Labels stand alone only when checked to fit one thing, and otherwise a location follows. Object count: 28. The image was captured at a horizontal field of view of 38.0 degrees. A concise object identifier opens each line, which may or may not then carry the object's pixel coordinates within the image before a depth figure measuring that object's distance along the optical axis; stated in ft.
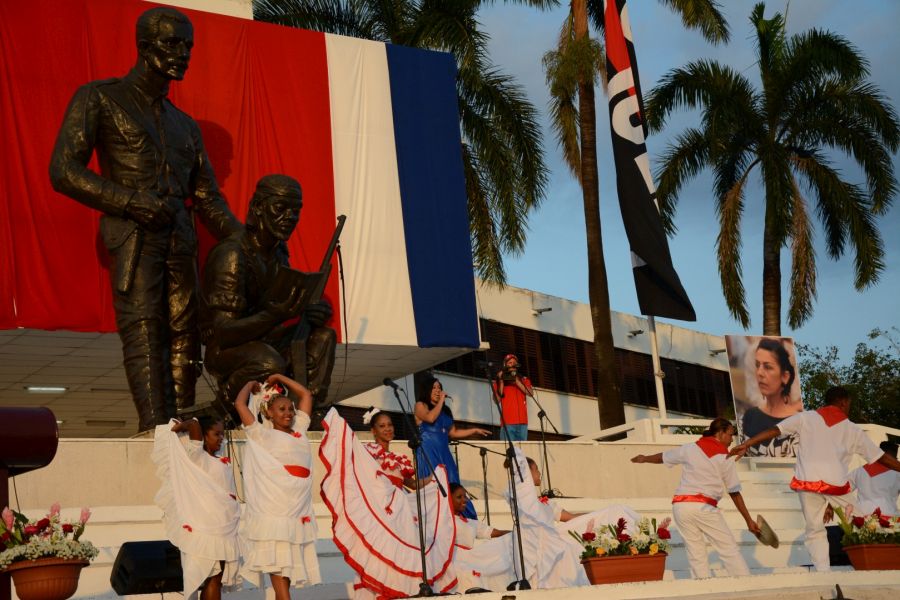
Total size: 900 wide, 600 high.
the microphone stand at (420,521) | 28.19
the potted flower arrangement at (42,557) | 22.39
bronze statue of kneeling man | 36.47
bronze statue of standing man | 37.35
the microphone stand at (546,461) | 46.70
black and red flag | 65.41
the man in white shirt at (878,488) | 42.09
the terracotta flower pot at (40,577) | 22.36
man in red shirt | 51.44
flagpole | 64.85
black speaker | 28.45
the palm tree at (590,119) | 75.56
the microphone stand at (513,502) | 29.50
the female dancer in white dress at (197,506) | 27.66
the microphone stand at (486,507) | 41.37
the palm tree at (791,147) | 87.10
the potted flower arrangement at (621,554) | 30.14
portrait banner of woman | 62.80
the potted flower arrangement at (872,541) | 33.71
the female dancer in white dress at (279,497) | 27.43
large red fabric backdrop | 49.85
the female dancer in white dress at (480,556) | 35.60
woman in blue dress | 38.96
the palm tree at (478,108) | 71.56
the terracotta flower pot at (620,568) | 30.12
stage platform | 29.35
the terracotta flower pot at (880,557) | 33.63
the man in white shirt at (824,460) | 37.09
